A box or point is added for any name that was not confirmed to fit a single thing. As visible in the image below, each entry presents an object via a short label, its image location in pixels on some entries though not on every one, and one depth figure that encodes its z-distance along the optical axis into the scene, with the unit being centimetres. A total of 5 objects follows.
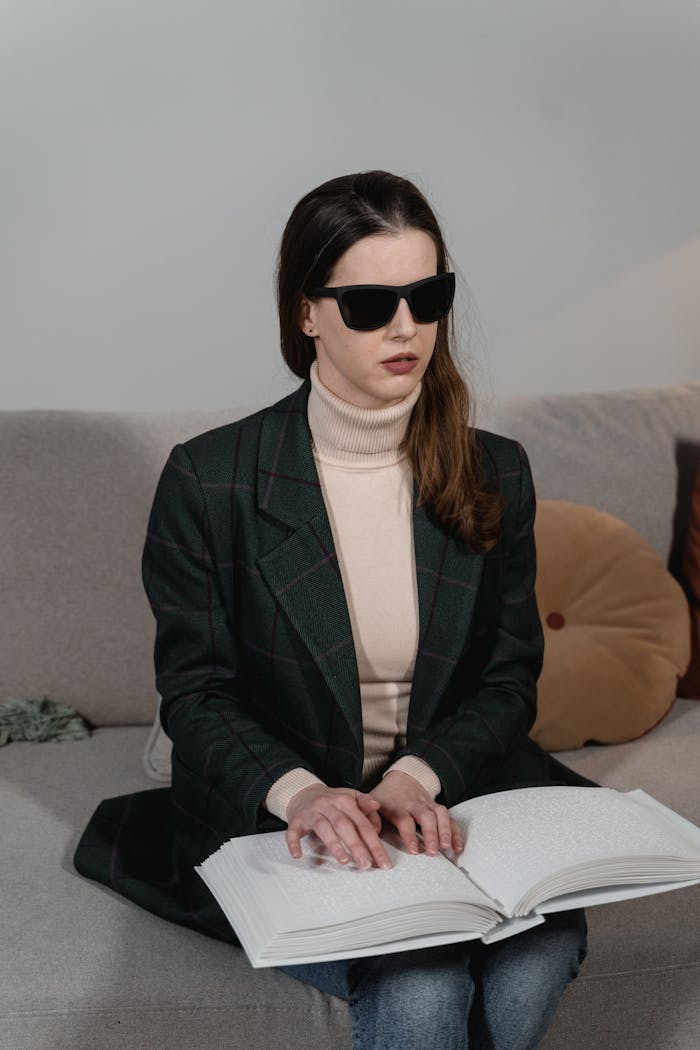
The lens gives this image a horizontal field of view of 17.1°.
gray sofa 252
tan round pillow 311
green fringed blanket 311
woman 258
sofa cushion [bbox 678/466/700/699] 327
